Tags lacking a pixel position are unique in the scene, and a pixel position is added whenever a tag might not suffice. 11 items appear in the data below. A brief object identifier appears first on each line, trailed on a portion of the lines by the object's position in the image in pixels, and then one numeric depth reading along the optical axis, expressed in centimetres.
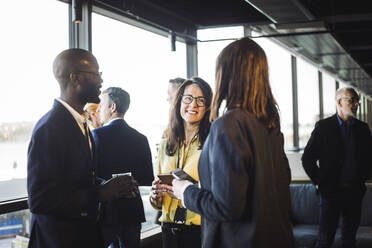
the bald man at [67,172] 175
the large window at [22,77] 304
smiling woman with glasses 235
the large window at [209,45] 592
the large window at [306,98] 890
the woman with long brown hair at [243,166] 141
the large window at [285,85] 790
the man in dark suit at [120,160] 303
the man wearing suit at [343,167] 388
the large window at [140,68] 414
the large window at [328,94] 1140
